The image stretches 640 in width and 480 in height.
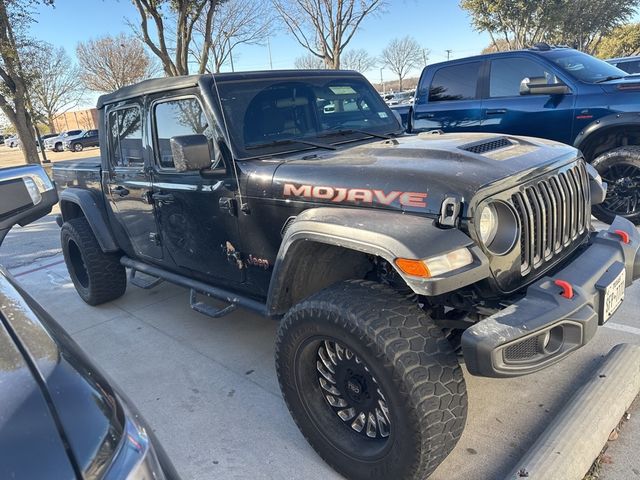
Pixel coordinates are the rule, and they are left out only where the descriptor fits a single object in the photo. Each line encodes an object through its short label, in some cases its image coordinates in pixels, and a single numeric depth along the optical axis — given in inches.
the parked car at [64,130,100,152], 1380.4
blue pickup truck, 209.8
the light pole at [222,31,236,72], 870.2
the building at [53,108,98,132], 2203.5
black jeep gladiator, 74.9
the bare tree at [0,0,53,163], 504.1
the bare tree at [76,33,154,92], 1298.0
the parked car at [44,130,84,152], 1432.1
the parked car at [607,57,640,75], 357.4
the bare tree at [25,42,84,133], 1443.2
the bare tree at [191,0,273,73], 832.9
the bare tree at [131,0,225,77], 521.7
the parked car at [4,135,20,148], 1876.2
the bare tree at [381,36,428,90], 1840.6
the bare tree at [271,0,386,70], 647.1
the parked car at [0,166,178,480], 36.6
